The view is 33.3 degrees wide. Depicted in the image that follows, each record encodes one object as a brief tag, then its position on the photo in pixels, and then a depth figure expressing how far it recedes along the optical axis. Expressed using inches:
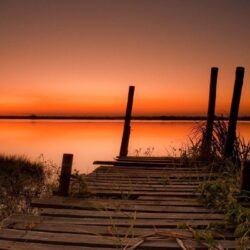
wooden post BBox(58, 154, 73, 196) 222.1
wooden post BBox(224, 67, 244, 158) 340.5
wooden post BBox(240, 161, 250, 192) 199.5
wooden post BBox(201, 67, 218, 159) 403.9
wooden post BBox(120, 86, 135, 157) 536.7
